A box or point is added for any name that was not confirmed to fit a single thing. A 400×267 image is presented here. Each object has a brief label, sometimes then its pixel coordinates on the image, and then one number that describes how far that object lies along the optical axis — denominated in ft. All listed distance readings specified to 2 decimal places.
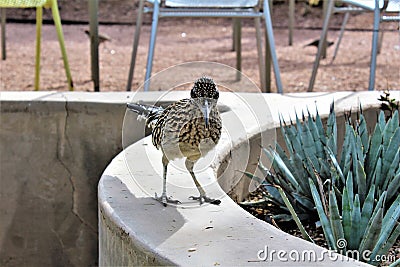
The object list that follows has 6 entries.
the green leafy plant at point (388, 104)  15.30
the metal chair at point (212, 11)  21.47
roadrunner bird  9.77
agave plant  12.84
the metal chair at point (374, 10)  21.34
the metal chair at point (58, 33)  23.17
